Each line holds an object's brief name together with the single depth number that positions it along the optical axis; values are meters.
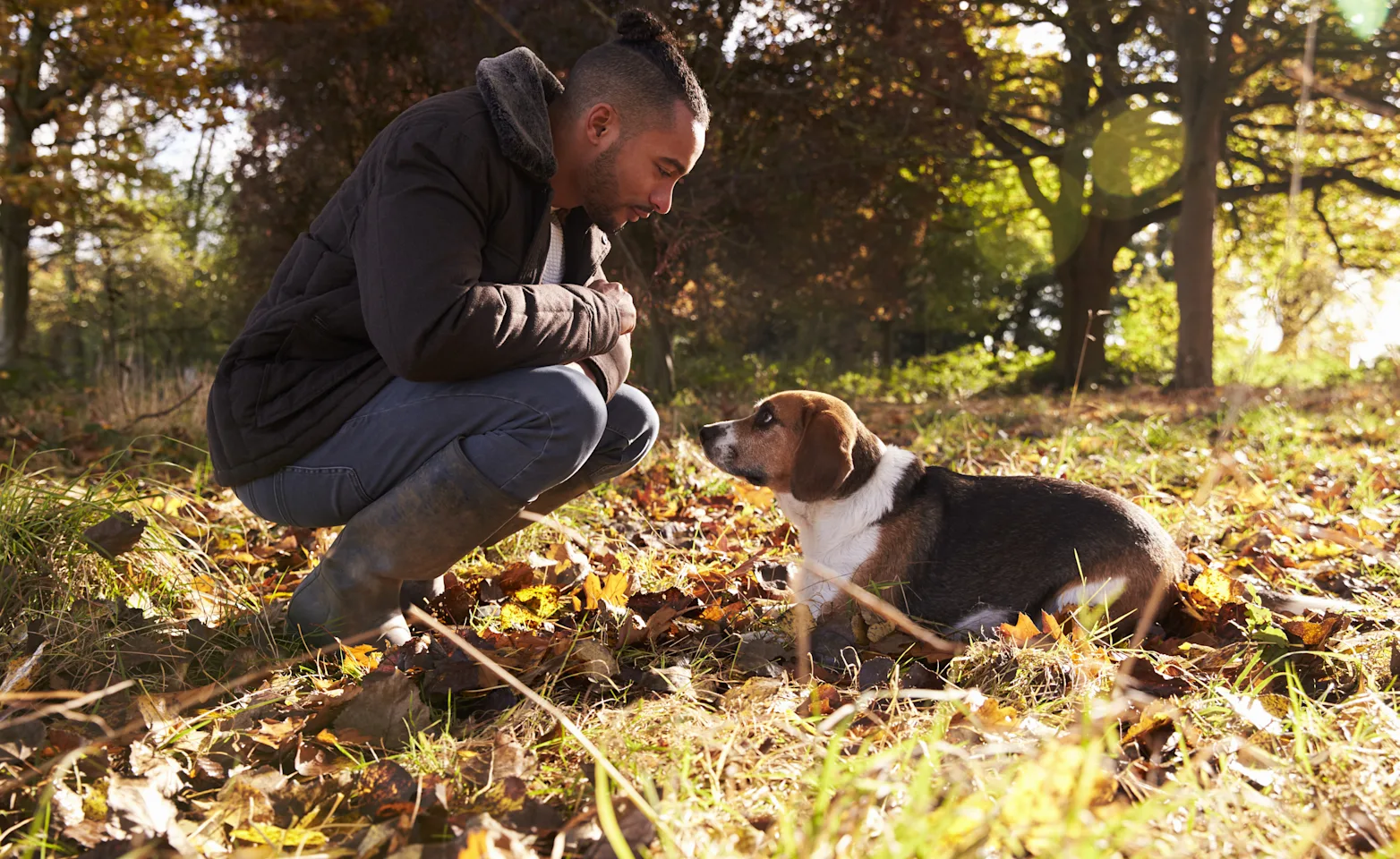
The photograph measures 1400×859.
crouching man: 2.83
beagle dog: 3.26
